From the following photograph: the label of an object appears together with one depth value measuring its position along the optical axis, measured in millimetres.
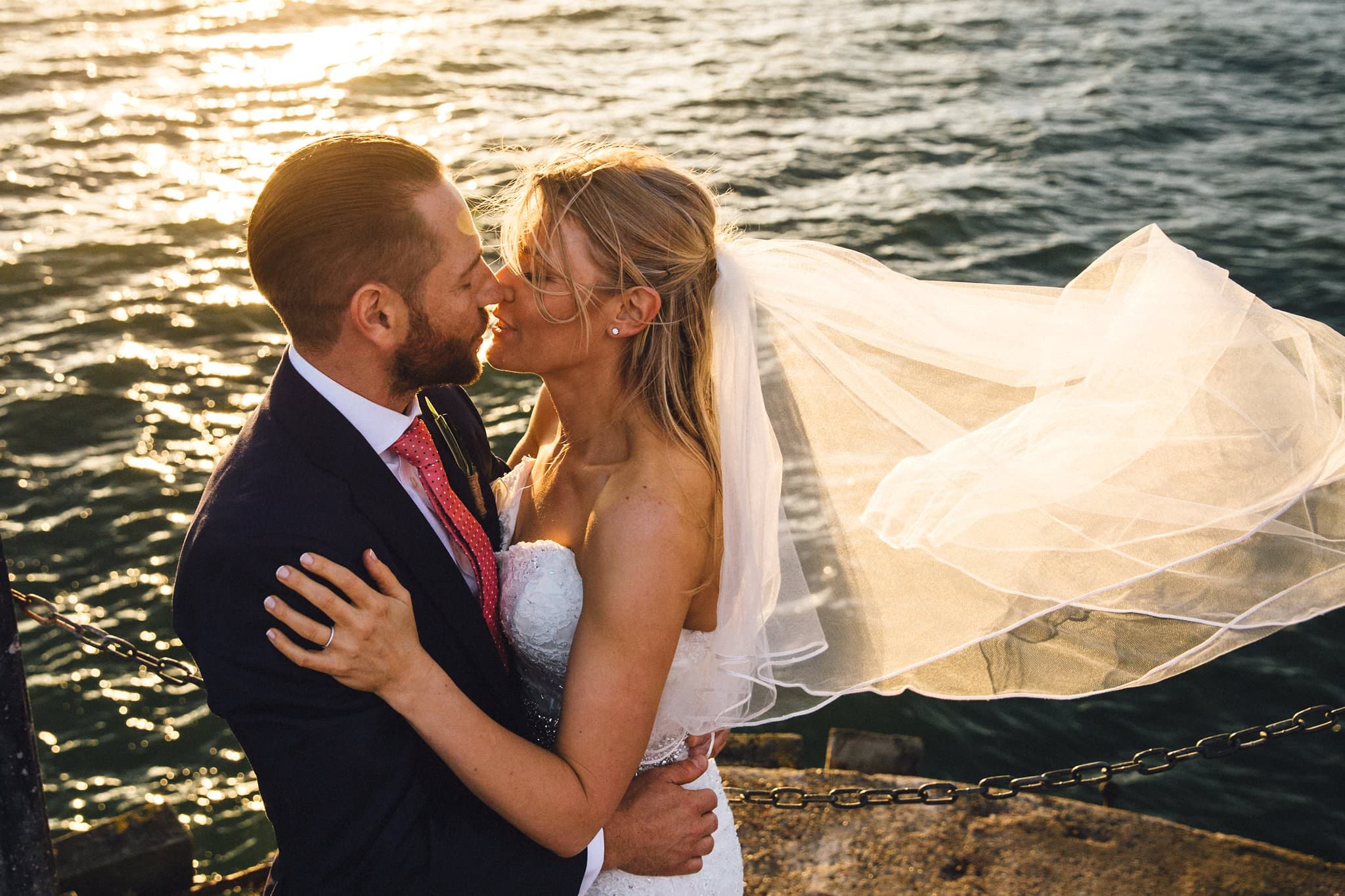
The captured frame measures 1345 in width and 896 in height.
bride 3041
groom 2594
